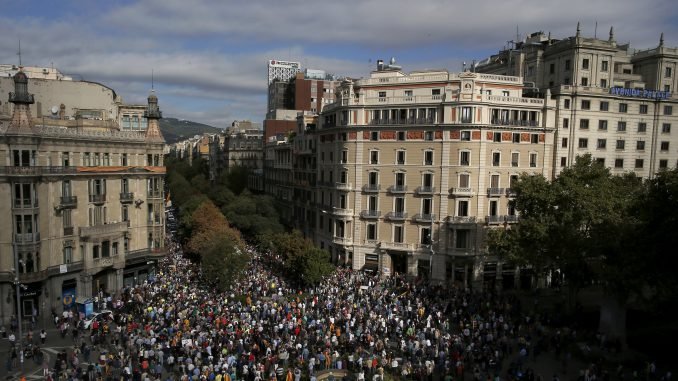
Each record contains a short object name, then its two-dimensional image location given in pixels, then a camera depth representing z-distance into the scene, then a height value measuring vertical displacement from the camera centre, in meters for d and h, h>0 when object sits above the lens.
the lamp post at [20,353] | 31.42 -13.44
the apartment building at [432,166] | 52.94 -1.45
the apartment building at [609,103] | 57.78 +6.31
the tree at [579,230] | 33.84 -5.76
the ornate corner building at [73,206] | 41.84 -5.61
